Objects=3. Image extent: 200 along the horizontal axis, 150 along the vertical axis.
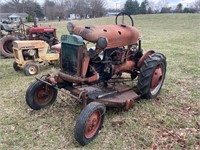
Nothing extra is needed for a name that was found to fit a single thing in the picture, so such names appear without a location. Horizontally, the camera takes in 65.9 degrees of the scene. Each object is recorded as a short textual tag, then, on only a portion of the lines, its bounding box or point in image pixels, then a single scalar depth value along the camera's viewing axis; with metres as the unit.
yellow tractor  3.57
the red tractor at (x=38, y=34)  5.61
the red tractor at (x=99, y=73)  1.94
